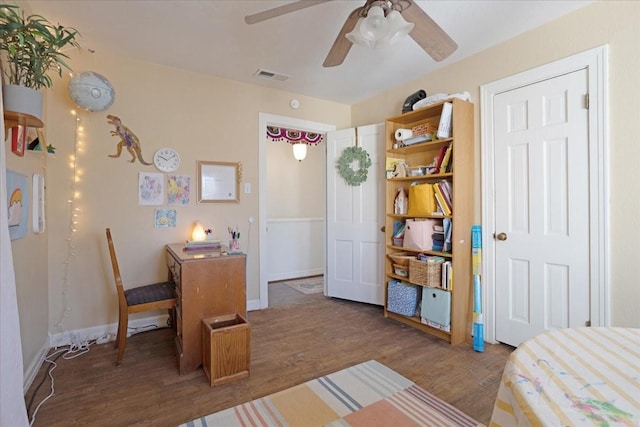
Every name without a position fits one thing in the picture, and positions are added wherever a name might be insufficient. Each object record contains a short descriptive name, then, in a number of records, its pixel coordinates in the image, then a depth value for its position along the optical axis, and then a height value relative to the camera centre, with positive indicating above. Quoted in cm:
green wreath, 356 +58
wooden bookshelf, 261 +0
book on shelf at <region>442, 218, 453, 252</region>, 268 -17
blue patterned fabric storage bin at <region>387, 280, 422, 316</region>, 293 -82
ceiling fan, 154 +102
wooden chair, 220 -64
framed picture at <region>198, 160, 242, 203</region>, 314 +34
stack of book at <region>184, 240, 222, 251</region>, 257 -27
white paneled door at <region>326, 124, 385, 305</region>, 351 -13
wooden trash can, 197 -90
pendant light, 466 +96
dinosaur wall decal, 275 +68
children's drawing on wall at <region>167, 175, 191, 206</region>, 299 +24
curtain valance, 384 +100
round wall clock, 293 +52
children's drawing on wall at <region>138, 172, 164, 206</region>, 286 +24
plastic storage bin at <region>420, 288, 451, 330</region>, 262 -82
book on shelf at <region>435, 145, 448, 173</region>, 275 +51
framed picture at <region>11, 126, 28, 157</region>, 185 +46
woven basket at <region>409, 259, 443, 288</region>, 270 -53
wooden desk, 210 -56
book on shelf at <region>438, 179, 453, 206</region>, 269 +21
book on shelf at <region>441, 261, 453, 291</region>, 261 -52
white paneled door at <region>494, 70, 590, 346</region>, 215 +4
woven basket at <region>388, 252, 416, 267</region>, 305 -44
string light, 258 -2
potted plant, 132 +72
